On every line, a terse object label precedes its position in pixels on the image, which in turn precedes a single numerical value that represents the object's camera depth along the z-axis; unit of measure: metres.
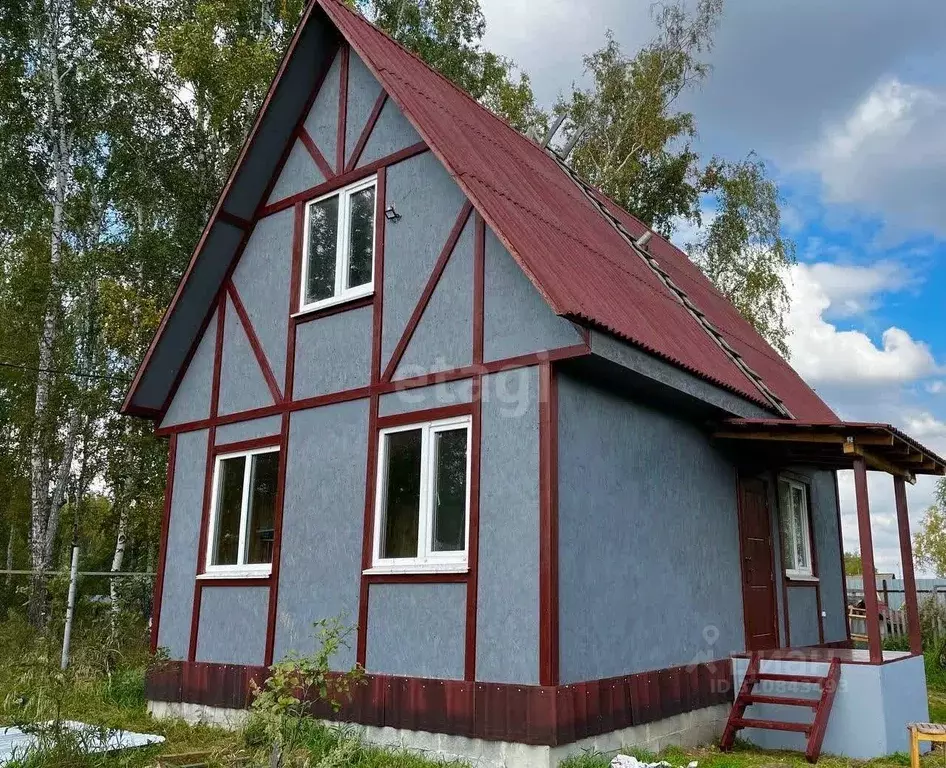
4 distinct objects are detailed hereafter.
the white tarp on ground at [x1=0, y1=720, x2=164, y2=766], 6.78
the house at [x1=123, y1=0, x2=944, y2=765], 6.84
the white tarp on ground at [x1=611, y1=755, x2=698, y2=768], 6.45
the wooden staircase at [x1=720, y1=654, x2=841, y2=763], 7.65
